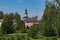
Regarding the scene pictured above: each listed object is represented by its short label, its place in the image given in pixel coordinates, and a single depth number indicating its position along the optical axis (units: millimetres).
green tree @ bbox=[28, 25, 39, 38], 22767
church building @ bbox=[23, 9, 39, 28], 59780
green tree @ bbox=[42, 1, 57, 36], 28440
